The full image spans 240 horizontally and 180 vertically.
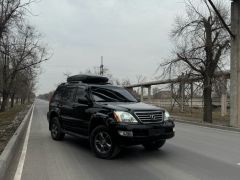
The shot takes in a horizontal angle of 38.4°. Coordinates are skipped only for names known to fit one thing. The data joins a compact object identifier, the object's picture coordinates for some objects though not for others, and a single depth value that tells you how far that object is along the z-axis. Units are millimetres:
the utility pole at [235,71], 18188
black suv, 8125
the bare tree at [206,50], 21969
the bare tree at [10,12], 15867
